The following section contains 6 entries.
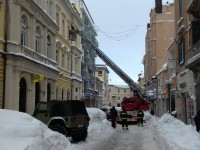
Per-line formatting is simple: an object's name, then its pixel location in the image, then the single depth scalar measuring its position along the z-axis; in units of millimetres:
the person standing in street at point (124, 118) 29344
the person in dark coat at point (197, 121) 18241
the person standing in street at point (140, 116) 32806
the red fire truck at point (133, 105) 38344
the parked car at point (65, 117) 18438
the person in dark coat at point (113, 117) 30444
